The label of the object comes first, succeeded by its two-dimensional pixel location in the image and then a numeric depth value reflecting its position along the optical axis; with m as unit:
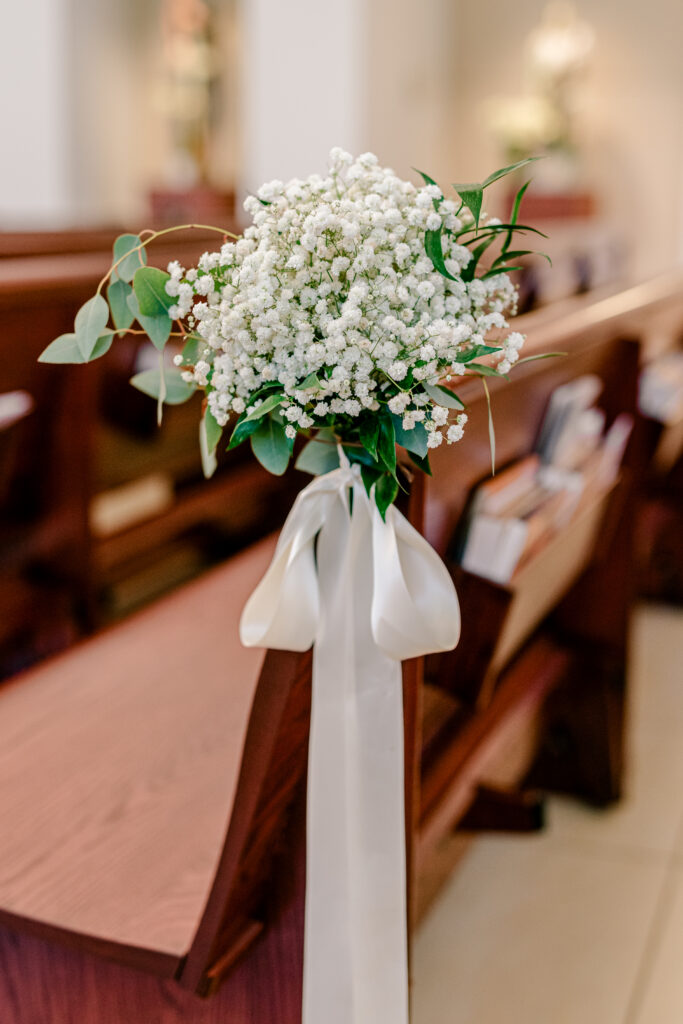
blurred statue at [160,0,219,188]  6.72
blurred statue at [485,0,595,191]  6.11
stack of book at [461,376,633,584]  1.32
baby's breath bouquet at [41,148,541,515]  0.87
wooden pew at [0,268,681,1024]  1.08
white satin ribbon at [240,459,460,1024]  0.96
